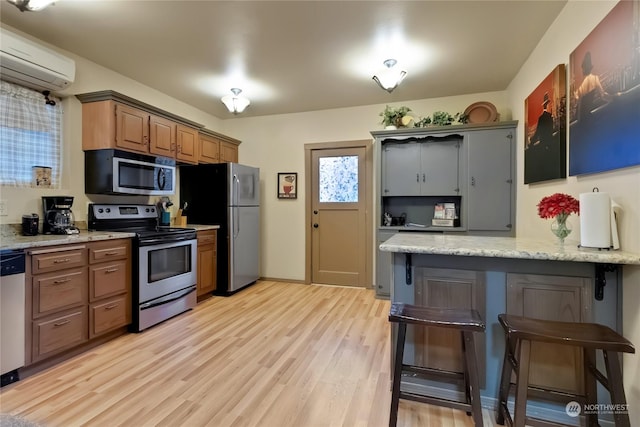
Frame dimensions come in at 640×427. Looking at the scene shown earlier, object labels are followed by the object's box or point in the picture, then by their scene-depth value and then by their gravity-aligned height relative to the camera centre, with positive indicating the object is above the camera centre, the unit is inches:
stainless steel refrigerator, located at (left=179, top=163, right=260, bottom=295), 155.4 +1.2
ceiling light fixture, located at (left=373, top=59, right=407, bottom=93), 117.2 +52.5
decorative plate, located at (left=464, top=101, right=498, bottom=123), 139.8 +46.4
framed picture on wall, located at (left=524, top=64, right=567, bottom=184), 82.6 +25.6
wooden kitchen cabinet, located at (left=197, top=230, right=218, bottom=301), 143.8 -24.9
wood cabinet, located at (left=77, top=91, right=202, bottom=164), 113.7 +34.2
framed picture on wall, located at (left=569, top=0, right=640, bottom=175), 53.9 +23.8
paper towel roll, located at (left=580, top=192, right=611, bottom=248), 59.4 -1.4
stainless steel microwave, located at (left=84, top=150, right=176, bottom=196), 115.3 +15.2
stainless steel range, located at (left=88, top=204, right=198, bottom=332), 110.6 -19.9
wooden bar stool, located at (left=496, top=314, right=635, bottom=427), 48.4 -22.7
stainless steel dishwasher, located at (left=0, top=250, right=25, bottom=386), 75.6 -26.2
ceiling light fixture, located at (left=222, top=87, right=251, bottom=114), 145.3 +52.3
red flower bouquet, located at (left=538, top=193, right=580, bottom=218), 65.8 +1.4
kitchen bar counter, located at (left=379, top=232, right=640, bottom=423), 60.9 -16.8
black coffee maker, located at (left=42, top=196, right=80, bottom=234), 101.7 -1.5
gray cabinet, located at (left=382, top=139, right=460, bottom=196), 145.3 +21.4
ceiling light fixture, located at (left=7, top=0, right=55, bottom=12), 74.0 +50.9
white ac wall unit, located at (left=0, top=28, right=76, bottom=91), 89.5 +45.9
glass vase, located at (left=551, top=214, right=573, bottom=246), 67.3 -3.7
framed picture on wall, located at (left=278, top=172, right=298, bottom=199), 183.3 +16.0
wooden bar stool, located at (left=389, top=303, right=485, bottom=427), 55.7 -22.9
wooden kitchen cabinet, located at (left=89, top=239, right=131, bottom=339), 97.0 -24.9
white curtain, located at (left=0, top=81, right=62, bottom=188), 98.8 +26.1
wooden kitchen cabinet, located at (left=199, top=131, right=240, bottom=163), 162.6 +36.0
